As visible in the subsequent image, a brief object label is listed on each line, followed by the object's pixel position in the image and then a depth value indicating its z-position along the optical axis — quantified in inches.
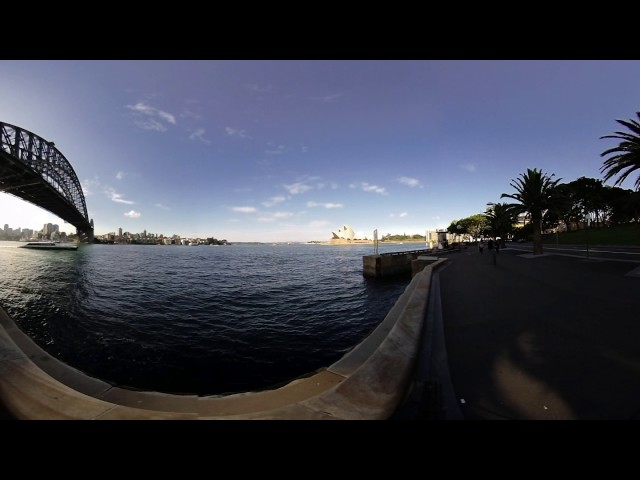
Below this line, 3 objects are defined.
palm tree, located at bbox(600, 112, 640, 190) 536.1
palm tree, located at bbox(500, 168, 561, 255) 955.3
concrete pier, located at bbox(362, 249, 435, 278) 1167.0
